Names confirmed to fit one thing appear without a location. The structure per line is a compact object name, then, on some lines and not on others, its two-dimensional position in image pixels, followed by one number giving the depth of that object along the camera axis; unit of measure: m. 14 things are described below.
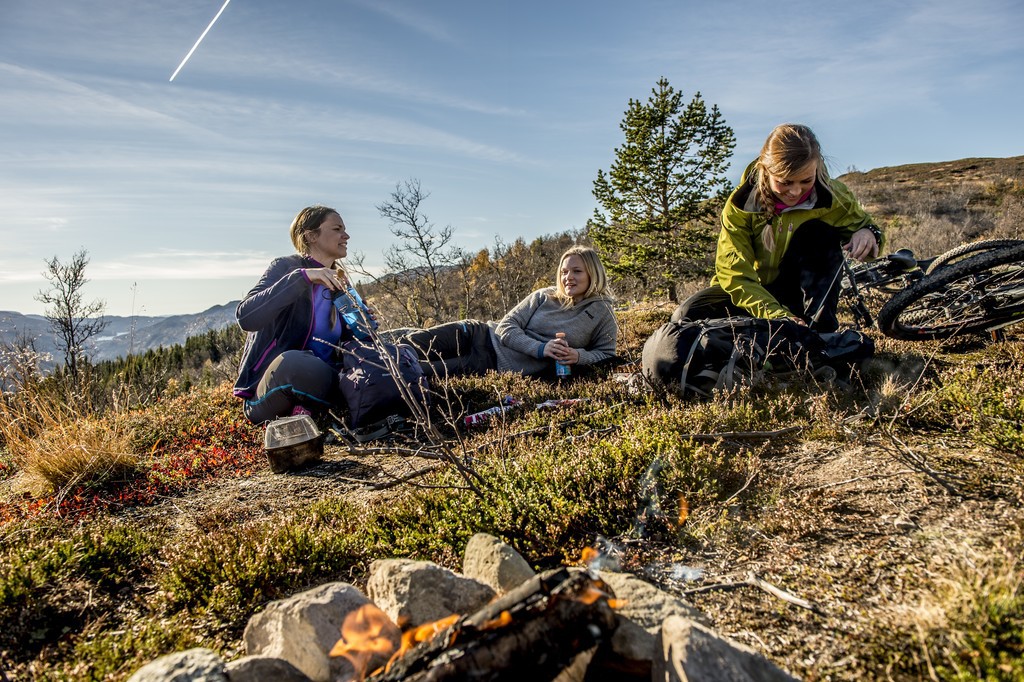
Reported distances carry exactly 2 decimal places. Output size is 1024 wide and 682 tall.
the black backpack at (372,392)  4.41
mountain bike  3.84
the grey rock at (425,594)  1.64
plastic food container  3.79
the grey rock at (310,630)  1.53
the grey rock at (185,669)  1.33
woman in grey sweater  5.53
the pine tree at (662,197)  16.47
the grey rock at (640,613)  1.37
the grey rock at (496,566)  1.77
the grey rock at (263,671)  1.40
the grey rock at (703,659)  1.22
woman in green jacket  3.94
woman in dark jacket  4.57
